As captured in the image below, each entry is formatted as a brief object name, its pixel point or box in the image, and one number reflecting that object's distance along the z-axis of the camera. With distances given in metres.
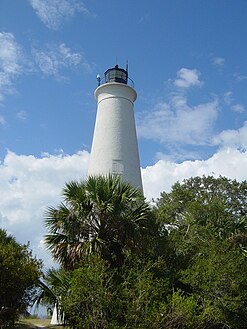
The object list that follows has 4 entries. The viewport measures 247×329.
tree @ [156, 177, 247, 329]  12.34
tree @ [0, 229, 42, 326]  12.01
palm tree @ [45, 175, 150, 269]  13.41
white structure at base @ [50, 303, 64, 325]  17.62
